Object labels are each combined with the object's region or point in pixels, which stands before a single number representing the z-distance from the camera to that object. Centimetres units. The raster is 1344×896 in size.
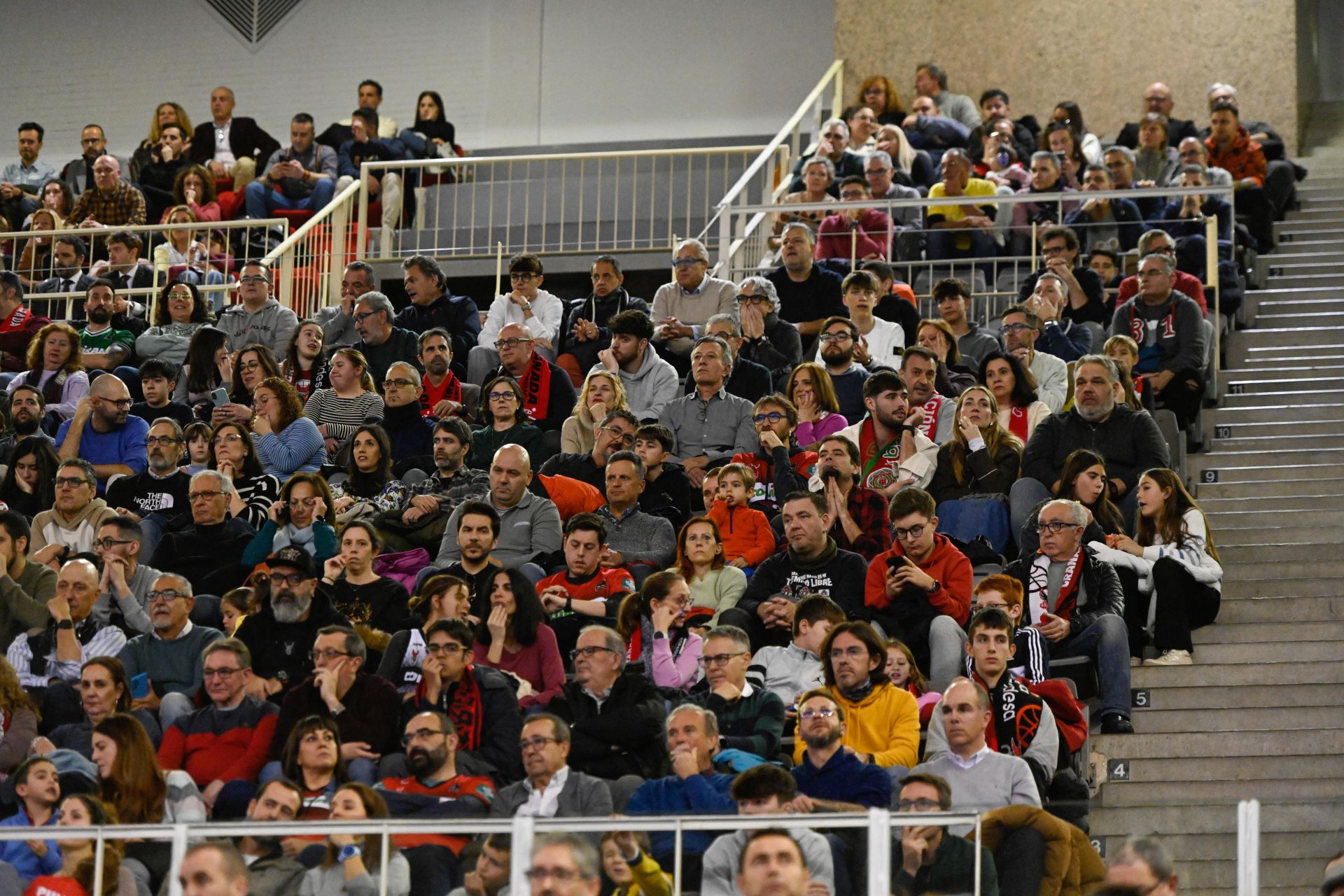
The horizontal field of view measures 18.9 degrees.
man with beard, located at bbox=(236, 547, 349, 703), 1412
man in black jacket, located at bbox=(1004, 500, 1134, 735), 1406
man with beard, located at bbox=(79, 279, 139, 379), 2093
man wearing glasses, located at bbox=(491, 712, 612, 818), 1195
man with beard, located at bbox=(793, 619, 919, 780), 1268
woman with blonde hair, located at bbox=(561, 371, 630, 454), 1751
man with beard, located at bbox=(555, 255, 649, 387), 1978
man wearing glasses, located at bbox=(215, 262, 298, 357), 2064
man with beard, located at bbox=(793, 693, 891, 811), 1177
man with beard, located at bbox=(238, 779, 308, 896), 942
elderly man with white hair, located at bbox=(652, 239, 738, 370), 2023
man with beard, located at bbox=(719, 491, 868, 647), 1451
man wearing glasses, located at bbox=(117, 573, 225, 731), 1422
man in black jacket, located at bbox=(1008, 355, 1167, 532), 1615
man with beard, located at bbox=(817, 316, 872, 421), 1811
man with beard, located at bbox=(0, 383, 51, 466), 1854
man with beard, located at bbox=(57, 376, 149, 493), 1798
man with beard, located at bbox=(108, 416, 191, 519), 1702
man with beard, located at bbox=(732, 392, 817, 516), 1627
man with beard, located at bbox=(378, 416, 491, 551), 1626
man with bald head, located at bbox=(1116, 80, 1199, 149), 2607
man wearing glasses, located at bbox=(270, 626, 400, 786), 1292
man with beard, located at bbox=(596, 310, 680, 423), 1844
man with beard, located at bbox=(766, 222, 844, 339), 2041
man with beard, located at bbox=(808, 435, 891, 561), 1520
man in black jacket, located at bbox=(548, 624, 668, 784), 1273
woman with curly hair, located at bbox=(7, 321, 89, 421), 1954
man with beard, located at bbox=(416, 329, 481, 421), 1908
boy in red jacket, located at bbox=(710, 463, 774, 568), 1537
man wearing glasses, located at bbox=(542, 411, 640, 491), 1675
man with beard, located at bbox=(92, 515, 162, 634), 1481
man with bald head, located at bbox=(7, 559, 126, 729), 1438
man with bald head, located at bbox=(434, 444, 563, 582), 1565
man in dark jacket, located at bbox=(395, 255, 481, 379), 2077
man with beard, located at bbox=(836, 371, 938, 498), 1637
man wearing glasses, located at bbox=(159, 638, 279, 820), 1291
